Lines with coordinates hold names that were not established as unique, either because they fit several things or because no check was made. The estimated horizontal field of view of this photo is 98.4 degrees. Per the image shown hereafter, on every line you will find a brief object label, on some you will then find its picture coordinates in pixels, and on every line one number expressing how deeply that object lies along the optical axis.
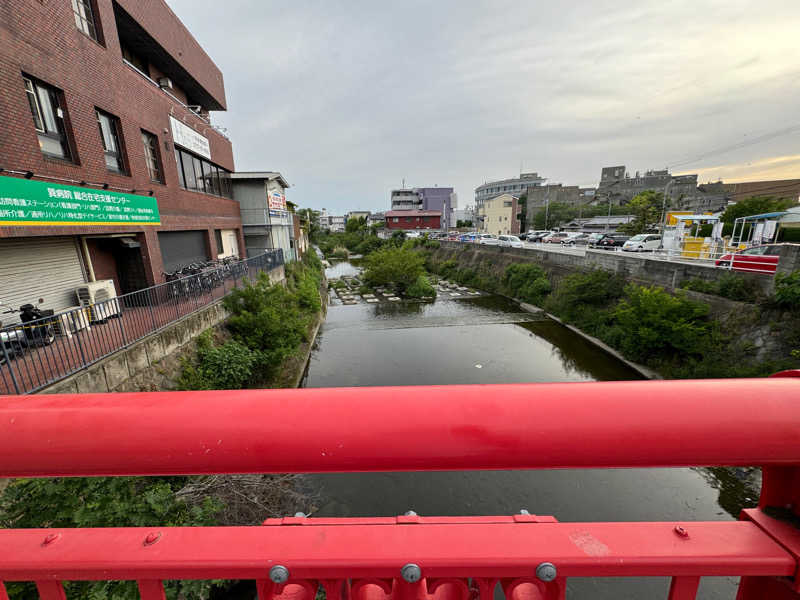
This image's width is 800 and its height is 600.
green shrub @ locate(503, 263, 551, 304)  23.14
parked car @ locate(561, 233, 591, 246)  33.35
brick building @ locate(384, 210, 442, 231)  68.19
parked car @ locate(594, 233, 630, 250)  29.82
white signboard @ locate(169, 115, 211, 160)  11.98
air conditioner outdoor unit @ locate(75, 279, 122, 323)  7.11
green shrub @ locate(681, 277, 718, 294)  12.33
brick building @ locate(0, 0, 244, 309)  6.31
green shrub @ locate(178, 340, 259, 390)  7.49
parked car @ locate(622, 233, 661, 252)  22.92
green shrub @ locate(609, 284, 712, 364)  11.41
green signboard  5.96
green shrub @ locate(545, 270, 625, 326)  17.08
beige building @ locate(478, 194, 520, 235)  55.52
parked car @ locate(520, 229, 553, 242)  41.76
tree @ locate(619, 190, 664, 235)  36.41
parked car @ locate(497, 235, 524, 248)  30.11
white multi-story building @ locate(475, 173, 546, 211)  84.69
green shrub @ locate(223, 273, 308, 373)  9.44
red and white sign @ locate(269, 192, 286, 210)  20.50
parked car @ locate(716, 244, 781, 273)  10.87
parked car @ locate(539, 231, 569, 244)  36.54
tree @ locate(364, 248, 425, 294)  28.69
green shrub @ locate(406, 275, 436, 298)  27.42
